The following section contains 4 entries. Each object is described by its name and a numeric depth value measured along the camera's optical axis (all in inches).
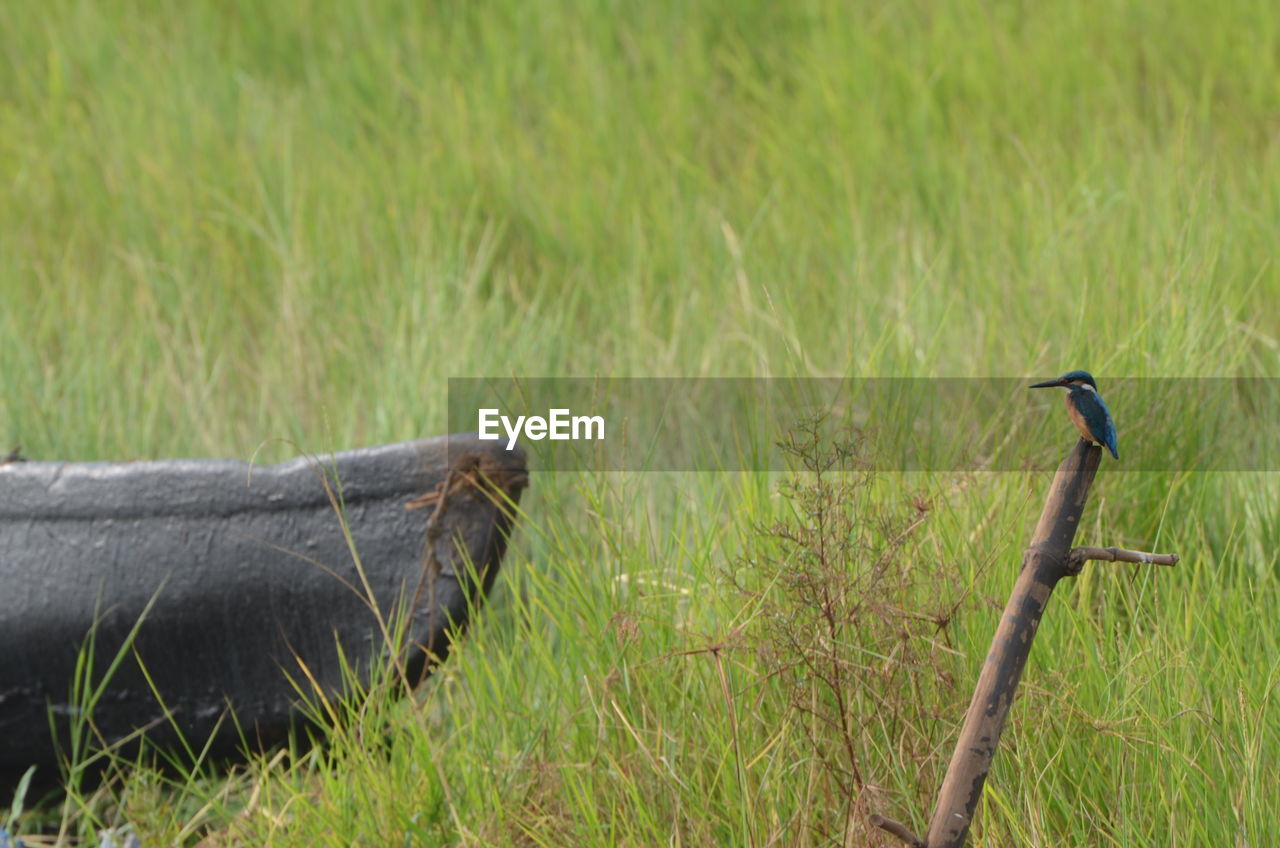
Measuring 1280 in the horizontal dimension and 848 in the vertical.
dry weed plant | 520.2
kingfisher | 492.1
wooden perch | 496.6
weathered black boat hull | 605.6
